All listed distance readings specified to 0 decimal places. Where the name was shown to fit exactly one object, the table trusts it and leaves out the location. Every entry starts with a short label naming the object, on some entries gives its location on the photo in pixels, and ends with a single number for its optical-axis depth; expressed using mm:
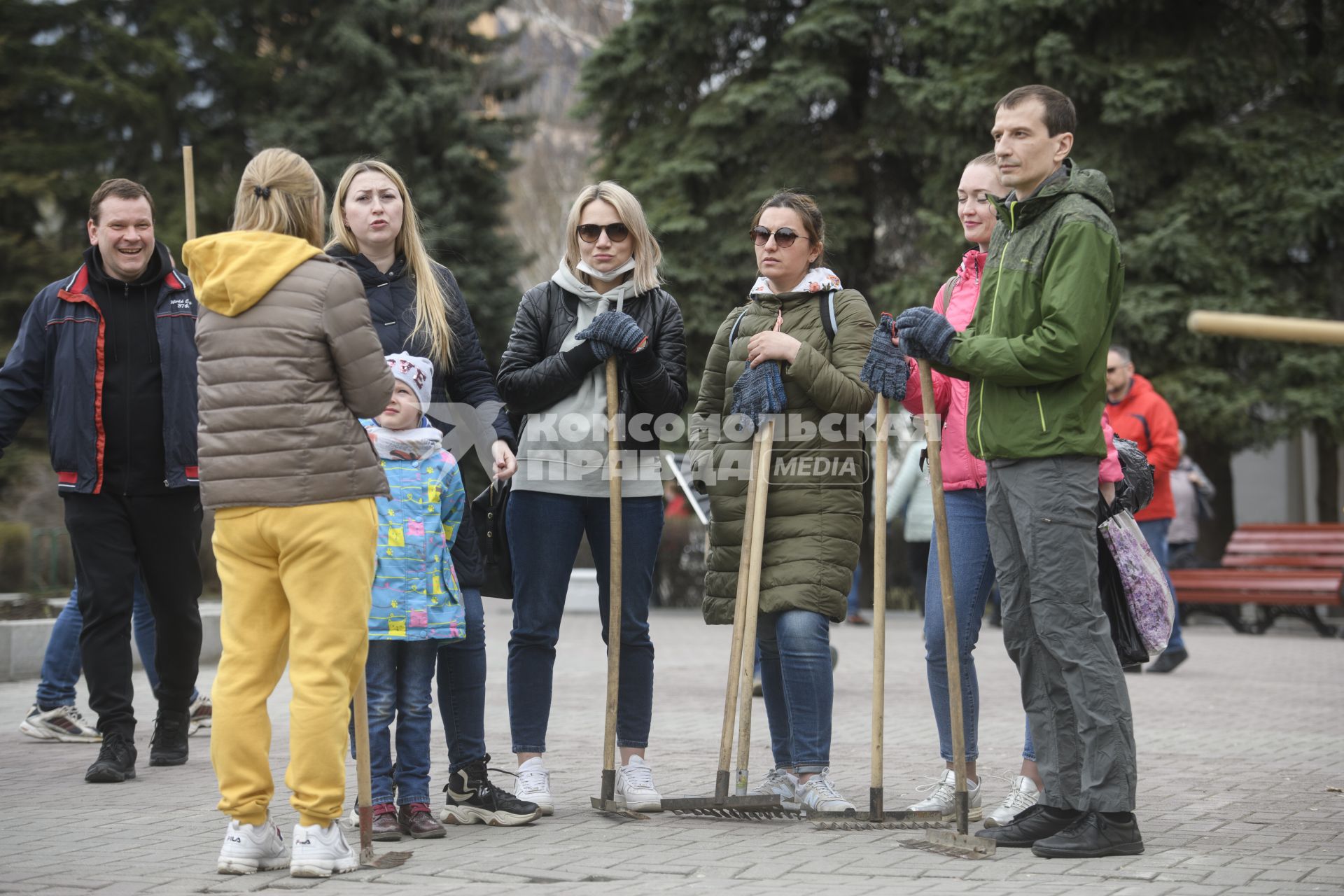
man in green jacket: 9320
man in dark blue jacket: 12703
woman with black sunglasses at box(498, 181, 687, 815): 11031
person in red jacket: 20547
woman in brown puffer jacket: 8844
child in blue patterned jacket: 9914
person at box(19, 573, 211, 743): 14617
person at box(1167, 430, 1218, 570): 30734
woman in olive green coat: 10711
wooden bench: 29687
